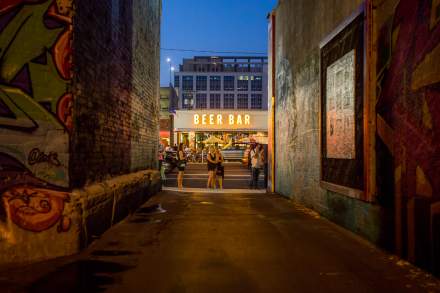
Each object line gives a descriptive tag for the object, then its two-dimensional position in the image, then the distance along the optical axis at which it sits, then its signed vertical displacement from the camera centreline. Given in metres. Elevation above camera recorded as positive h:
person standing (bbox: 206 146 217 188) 15.87 -0.31
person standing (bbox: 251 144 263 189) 16.23 -0.14
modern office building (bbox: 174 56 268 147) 116.62 +21.33
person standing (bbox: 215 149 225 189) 16.11 -0.55
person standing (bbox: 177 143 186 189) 16.27 -0.16
